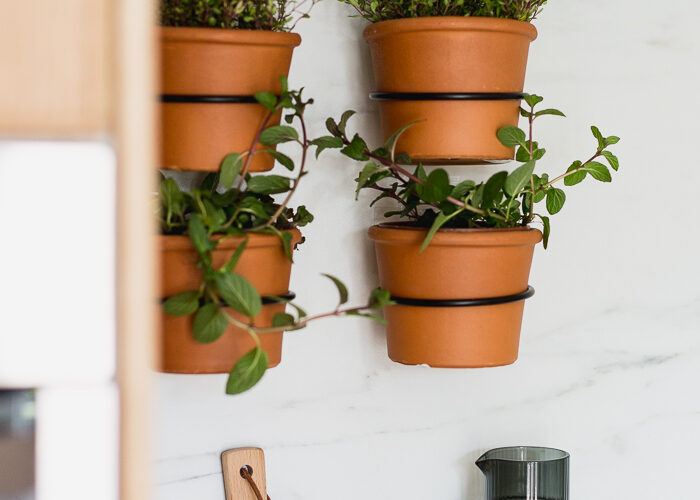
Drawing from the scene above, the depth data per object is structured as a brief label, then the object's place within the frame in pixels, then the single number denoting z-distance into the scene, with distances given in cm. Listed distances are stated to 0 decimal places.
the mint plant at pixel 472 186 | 135
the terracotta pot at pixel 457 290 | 137
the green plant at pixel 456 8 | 137
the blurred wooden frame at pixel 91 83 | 107
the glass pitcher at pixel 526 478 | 147
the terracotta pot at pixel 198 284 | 129
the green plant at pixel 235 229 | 127
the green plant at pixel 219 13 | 129
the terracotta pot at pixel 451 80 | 136
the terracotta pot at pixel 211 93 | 129
